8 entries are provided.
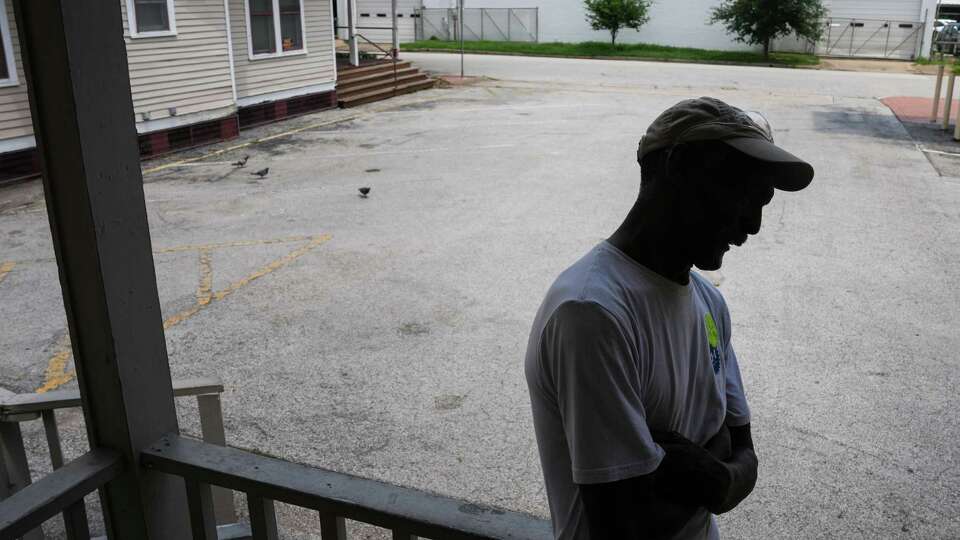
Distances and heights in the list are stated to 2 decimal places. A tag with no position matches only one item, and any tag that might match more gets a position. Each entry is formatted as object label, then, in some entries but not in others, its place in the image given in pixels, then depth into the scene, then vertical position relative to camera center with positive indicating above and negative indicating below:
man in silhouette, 1.67 -0.65
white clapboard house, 13.59 -0.94
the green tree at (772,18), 35.75 -0.25
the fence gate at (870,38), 39.03 -1.24
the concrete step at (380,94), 22.38 -2.04
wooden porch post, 2.35 -0.60
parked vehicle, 38.44 -1.26
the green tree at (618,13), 41.28 +0.06
